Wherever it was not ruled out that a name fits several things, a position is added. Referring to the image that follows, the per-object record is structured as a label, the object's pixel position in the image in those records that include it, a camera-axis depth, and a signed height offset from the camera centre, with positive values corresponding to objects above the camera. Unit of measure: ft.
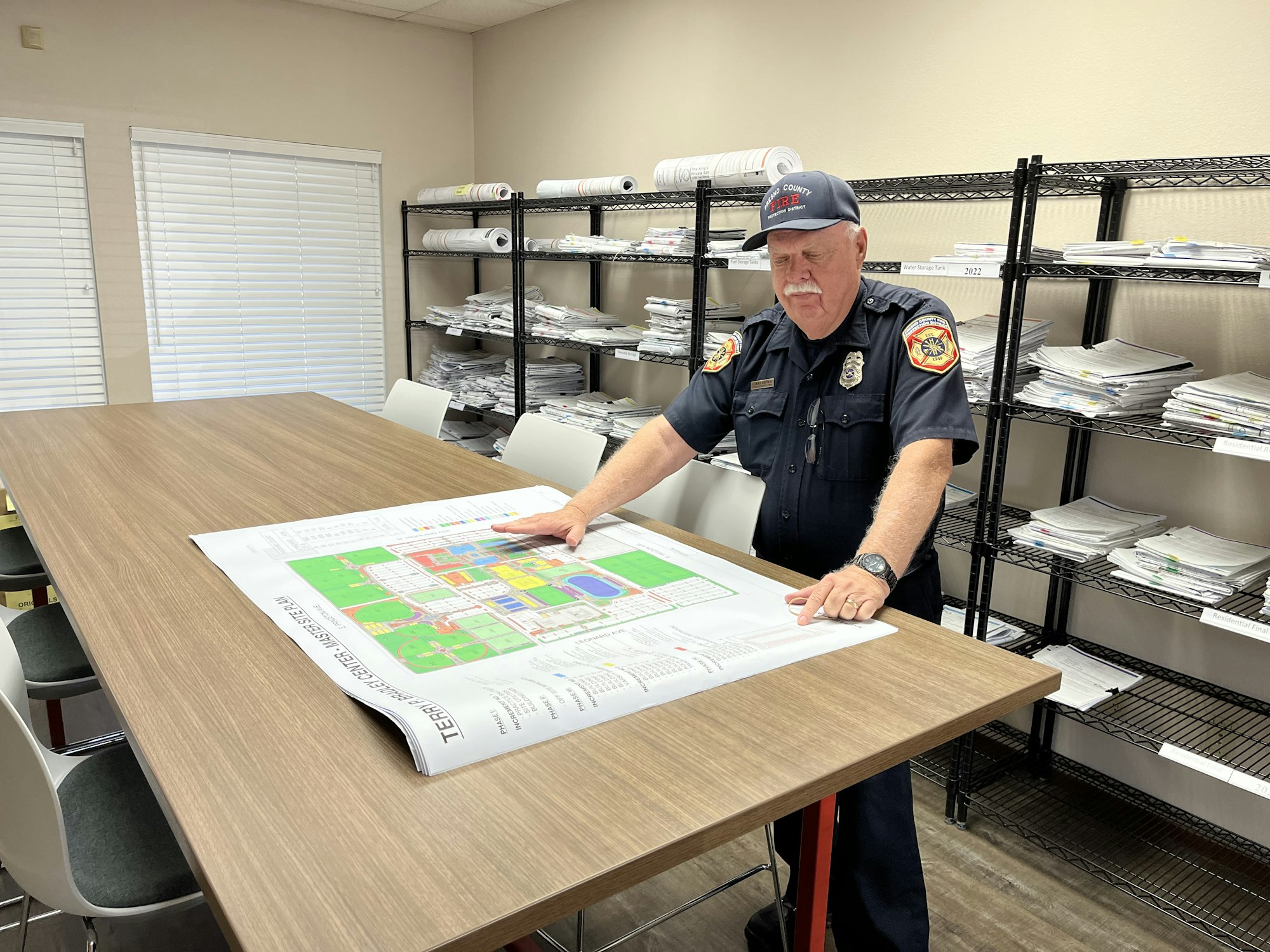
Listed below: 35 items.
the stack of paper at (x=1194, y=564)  6.75 -1.95
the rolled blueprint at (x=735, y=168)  9.90 +1.33
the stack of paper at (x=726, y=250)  10.07 +0.43
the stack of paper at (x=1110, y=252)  6.91 +0.36
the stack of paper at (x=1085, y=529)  7.54 -1.89
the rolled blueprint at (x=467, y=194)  14.21 +1.40
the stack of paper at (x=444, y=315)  15.78 -0.58
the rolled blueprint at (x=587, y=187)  11.96 +1.31
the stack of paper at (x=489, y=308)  14.70 -0.41
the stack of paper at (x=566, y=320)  13.10 -0.49
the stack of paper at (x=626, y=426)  12.42 -1.88
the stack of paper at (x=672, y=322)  11.33 -0.42
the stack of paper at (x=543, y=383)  14.21 -1.51
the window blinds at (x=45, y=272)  13.04 -0.01
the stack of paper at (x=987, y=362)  8.04 -0.56
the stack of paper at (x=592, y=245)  12.00 +0.54
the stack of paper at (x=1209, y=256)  6.27 +0.32
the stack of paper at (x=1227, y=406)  6.41 -0.73
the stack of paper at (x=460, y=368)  16.01 -1.48
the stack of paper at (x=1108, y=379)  7.13 -0.62
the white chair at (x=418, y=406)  10.48 -1.46
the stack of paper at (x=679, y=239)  11.03 +0.58
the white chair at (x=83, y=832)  3.73 -2.72
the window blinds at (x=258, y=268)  14.39 +0.15
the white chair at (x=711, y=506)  6.22 -1.55
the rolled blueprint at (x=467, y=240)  14.43 +0.68
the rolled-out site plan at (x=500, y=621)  3.45 -1.53
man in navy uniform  5.32 -0.92
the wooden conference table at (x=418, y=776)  2.51 -1.62
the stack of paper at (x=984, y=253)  7.56 +0.37
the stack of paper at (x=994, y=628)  8.53 -3.08
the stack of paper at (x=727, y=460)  10.48 -1.94
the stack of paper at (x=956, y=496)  8.95 -1.93
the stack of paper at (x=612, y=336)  12.31 -0.67
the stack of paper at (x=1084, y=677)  7.53 -3.20
